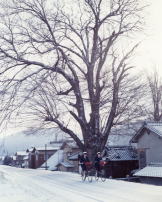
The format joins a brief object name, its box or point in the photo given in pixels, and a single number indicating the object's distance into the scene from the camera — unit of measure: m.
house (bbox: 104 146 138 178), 45.00
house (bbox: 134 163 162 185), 29.88
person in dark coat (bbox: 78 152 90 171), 20.39
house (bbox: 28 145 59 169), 87.94
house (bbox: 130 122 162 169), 33.60
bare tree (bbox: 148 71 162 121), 52.69
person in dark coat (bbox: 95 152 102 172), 20.53
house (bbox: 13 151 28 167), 118.97
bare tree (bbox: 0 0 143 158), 25.22
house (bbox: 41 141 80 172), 65.25
